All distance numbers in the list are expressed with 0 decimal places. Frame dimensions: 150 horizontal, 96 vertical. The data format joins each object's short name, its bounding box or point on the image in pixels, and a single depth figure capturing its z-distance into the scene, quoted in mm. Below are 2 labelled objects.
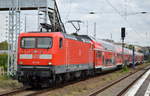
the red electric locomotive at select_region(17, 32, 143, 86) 16875
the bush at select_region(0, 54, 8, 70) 34119
